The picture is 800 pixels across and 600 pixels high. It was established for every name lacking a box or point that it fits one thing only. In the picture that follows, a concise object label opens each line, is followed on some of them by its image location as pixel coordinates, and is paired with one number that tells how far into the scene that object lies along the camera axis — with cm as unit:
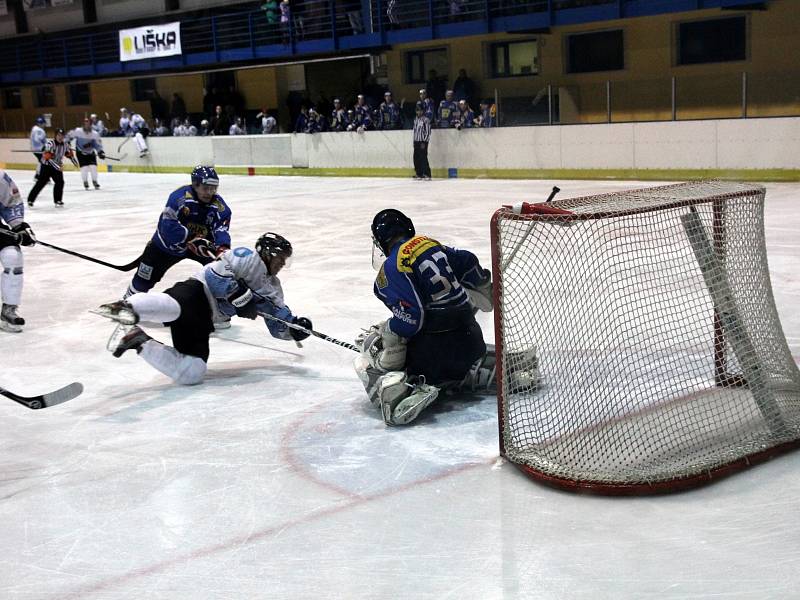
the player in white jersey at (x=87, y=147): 1922
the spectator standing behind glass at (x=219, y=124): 2536
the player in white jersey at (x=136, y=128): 2683
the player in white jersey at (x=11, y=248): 695
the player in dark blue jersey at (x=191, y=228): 677
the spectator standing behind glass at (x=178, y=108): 2781
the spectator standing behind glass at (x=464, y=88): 1994
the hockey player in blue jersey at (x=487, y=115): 1884
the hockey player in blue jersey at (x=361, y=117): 2119
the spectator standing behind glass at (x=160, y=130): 2730
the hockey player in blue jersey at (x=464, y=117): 1931
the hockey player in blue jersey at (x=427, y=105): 1930
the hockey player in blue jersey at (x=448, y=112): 1959
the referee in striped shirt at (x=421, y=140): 1930
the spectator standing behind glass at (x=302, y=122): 2283
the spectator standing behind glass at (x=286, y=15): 2334
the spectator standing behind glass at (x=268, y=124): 2406
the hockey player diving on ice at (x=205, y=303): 500
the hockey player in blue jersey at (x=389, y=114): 2075
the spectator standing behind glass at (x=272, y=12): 2404
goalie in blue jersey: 423
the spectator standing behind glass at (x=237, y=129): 2497
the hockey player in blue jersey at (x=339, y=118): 2189
